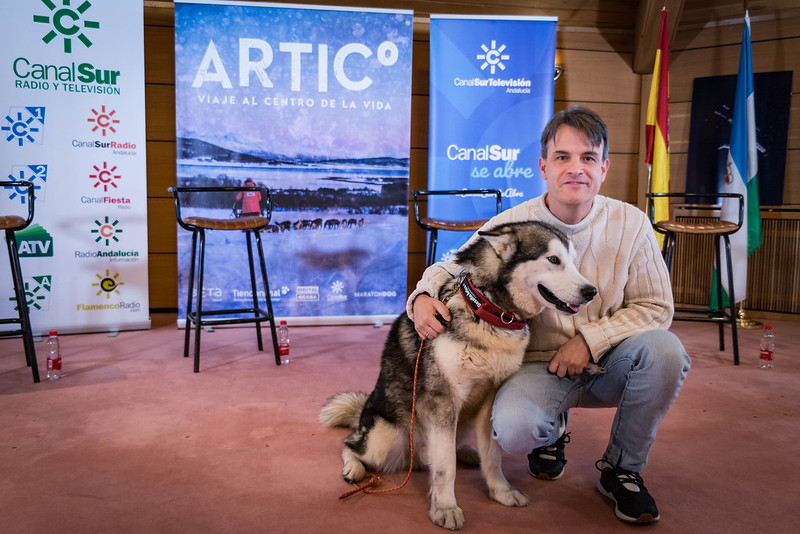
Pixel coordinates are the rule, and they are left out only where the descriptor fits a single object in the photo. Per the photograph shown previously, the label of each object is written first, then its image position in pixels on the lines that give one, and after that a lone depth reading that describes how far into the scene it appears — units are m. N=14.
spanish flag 4.55
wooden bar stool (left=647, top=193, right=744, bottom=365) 3.43
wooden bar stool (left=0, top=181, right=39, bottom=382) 2.89
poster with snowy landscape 4.07
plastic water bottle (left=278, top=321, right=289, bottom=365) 3.40
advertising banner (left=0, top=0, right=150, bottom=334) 3.84
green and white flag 4.46
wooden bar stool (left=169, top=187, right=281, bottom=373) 3.19
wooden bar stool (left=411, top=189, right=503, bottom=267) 3.55
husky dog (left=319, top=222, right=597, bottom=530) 1.60
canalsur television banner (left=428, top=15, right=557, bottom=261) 4.35
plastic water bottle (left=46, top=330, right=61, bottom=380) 3.01
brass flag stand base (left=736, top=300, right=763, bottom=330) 4.49
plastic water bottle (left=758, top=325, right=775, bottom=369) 3.32
